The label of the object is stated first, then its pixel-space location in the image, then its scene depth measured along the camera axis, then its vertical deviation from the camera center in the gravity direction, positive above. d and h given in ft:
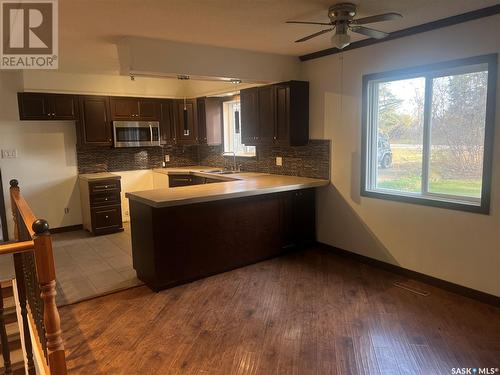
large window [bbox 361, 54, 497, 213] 10.65 +0.20
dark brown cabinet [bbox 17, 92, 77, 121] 17.20 +1.89
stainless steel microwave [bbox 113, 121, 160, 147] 19.56 +0.63
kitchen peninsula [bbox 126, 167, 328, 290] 11.99 -2.91
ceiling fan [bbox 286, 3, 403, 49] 9.42 +3.04
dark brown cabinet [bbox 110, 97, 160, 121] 19.54 +1.93
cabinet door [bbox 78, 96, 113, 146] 18.66 +1.23
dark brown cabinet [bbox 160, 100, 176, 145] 21.33 +1.22
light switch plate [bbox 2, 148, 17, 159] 17.39 -0.28
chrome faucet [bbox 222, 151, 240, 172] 20.24 -1.29
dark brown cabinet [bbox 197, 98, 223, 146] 21.12 +1.33
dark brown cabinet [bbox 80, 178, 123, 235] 18.51 -3.00
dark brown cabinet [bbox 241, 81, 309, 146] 15.30 +1.22
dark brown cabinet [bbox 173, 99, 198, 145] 21.57 +1.34
